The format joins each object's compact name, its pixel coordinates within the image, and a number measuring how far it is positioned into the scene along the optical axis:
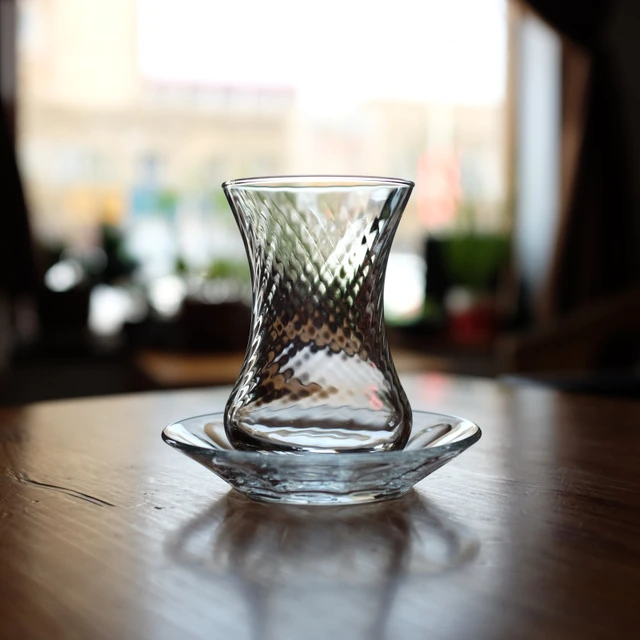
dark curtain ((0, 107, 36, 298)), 2.87
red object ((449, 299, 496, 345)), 3.34
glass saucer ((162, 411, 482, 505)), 0.41
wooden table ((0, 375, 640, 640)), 0.29
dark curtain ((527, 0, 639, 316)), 3.44
